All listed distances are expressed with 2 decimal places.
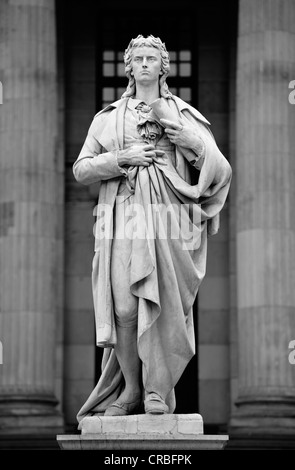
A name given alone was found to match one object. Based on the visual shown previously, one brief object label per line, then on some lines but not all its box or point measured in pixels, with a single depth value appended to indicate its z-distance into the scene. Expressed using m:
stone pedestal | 14.76
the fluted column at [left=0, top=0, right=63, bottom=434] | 40.91
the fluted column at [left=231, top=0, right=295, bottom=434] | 40.44
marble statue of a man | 15.35
